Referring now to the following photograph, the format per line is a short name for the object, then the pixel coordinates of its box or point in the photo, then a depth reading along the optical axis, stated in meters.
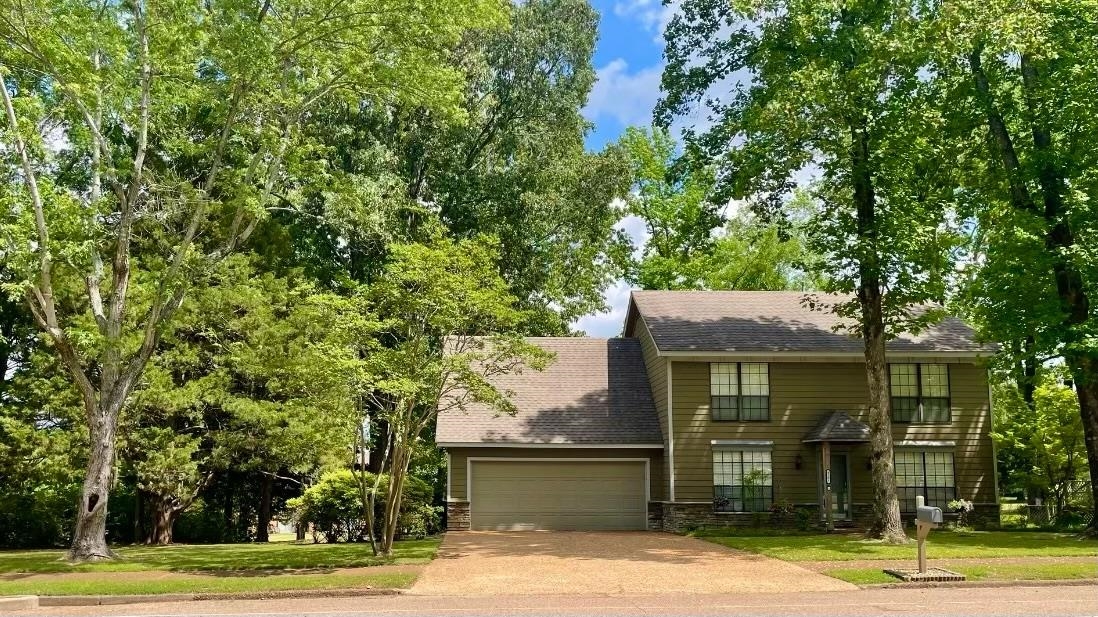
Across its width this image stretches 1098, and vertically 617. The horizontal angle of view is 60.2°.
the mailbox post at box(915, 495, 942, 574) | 14.09
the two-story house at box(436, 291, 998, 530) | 25.39
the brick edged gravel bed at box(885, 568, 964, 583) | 14.20
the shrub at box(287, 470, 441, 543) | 23.84
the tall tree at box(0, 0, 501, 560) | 18.59
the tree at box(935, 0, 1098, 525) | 20.48
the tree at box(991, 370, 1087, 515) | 27.22
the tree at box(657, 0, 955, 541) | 20.22
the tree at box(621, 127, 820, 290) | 40.25
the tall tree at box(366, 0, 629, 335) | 32.69
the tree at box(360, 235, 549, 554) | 17.86
